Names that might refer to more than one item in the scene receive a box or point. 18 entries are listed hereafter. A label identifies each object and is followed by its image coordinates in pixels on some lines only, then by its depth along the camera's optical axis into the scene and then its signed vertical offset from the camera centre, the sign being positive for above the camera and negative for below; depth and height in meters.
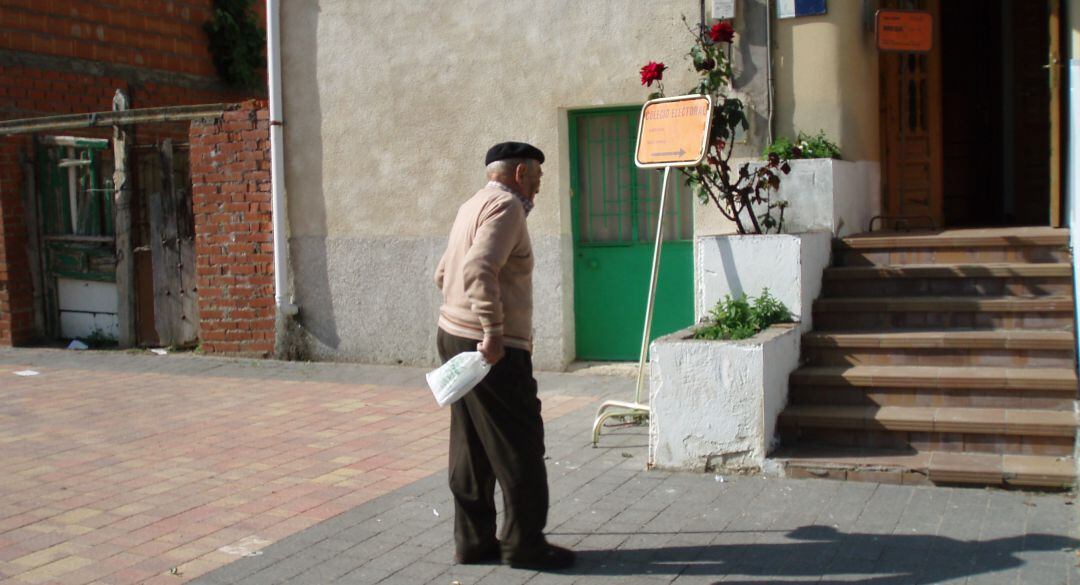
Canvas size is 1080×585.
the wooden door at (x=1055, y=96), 7.96 +0.83
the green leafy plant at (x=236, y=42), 14.19 +2.55
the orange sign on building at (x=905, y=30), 8.57 +1.45
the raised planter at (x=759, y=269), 6.91 -0.32
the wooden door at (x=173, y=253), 11.41 -0.16
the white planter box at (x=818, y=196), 7.91 +0.15
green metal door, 9.51 -0.16
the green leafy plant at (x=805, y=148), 8.10 +0.52
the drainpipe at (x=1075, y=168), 6.20 +0.23
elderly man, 4.66 -0.63
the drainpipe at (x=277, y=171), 10.64 +0.62
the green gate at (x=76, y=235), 11.80 +0.06
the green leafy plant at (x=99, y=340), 11.95 -1.10
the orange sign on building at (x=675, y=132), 6.96 +0.59
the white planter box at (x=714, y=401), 6.12 -1.03
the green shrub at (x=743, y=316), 6.52 -0.61
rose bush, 7.15 +0.41
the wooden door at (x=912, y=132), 9.35 +0.71
